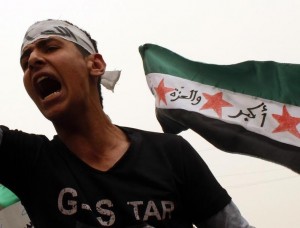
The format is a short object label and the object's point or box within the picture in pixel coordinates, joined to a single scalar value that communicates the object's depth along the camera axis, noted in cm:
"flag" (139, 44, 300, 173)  288
